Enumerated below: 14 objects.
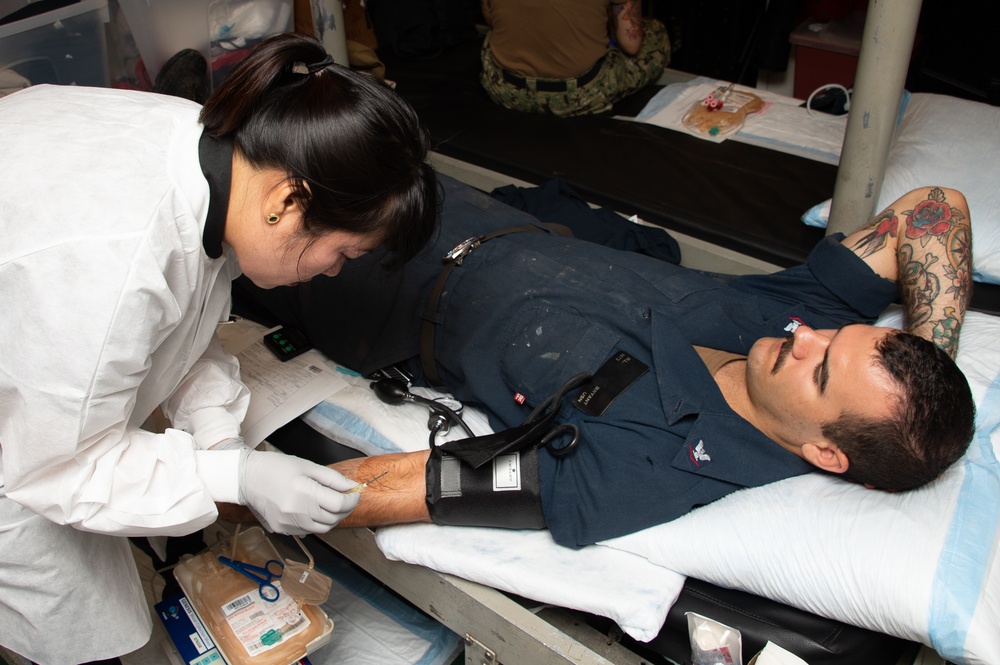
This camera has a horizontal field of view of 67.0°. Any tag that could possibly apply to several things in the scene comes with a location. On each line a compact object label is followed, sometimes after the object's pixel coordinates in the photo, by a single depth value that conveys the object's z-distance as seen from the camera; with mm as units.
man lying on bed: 1291
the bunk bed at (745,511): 1158
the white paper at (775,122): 2506
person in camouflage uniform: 2701
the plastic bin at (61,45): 1784
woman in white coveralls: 876
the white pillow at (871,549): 1114
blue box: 1368
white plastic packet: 1143
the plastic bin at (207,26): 2000
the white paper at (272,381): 1569
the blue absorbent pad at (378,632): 1659
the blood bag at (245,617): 1357
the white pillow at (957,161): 1827
